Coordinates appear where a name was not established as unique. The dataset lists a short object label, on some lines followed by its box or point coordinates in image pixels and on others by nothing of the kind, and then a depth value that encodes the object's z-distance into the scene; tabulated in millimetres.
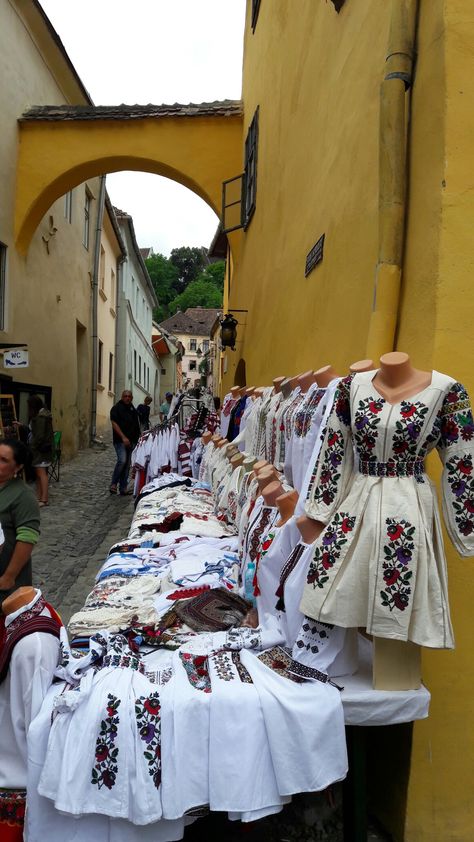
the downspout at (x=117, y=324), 21625
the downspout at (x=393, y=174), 2838
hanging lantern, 9092
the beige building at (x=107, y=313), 18250
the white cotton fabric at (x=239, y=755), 2043
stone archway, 9953
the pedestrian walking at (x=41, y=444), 8797
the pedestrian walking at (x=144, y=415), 16188
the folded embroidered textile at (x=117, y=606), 2791
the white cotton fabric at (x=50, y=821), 2018
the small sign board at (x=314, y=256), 4341
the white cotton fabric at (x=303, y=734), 2092
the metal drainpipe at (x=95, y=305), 16312
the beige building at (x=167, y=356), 40344
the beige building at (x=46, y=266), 9891
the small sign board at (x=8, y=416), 9117
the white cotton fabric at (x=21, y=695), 2145
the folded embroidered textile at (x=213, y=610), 2840
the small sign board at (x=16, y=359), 9078
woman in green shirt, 3217
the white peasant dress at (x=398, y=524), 2090
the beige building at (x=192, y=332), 59375
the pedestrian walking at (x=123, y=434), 9930
